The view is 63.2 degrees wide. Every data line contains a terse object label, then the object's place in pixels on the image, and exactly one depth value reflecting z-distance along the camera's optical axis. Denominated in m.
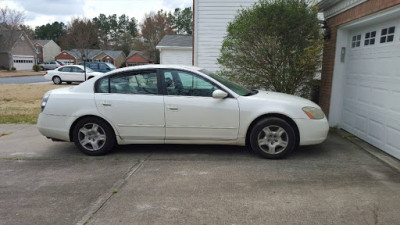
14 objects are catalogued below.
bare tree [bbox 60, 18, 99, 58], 38.06
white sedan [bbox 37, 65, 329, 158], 5.19
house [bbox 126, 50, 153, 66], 62.04
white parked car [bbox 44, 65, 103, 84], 22.64
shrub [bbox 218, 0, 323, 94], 7.42
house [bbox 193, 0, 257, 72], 11.39
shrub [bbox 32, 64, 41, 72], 48.22
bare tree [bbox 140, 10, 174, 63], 57.81
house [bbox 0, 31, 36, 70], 49.00
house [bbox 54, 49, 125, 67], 65.44
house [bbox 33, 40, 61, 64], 72.19
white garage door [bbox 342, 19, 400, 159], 5.36
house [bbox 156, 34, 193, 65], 22.09
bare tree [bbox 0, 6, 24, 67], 48.06
